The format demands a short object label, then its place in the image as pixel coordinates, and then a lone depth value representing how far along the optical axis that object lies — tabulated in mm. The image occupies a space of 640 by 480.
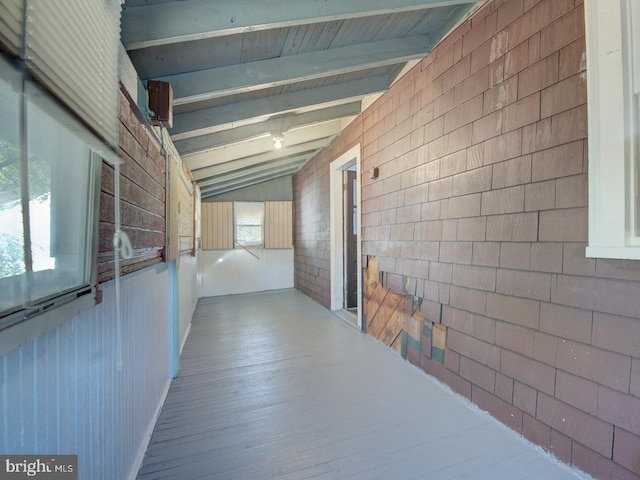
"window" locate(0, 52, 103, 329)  647
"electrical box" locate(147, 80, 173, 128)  1838
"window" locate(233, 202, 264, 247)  6605
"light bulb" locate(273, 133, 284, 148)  3551
